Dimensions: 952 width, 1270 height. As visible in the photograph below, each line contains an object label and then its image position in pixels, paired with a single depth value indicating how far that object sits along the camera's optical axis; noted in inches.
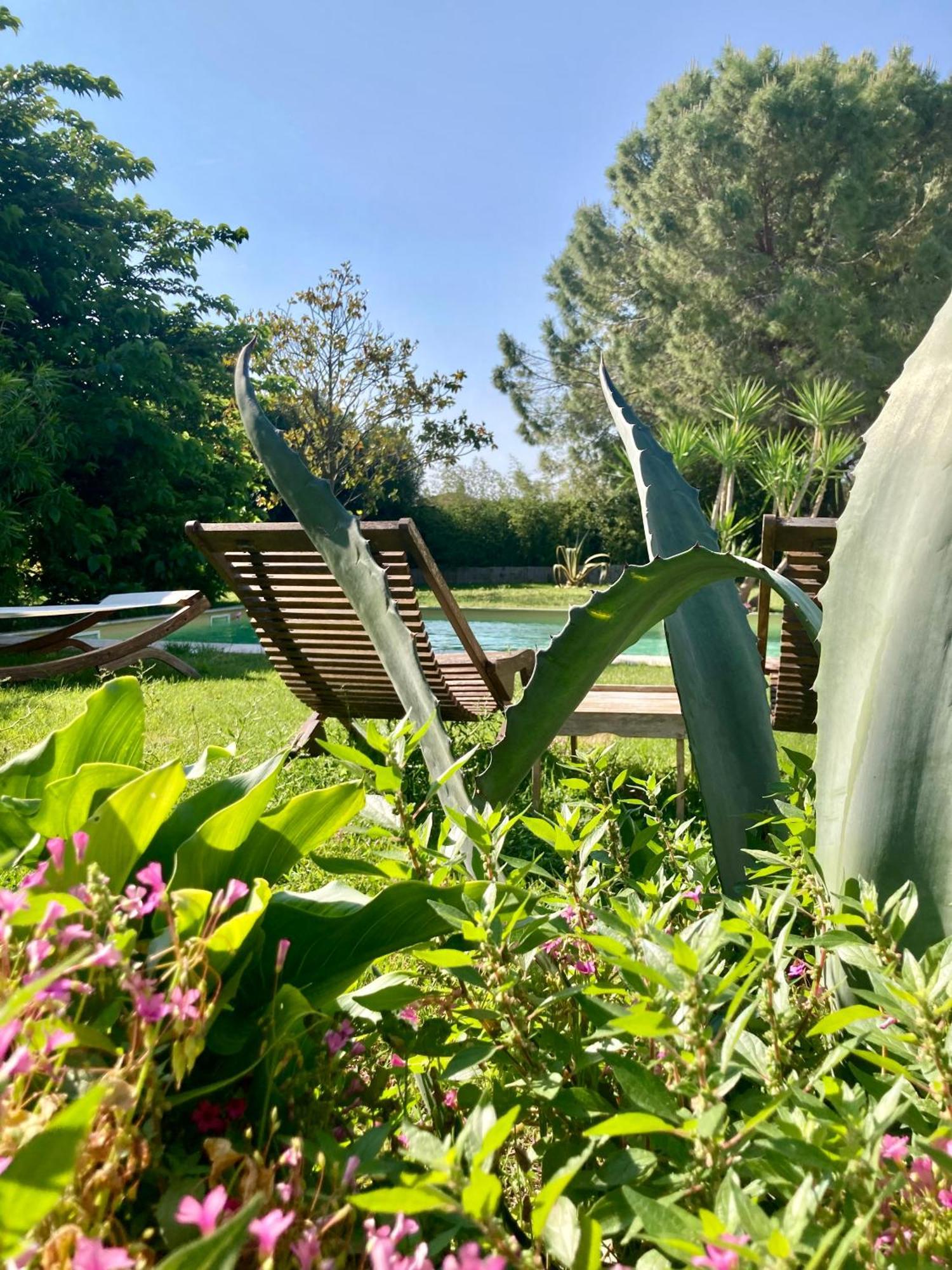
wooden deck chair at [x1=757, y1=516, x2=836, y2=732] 127.8
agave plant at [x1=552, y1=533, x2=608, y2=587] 900.0
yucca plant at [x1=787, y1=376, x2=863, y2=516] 531.2
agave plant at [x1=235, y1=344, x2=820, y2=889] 36.8
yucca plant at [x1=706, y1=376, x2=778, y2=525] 510.9
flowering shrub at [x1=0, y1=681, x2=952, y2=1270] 15.5
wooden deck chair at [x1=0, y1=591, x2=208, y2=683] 239.3
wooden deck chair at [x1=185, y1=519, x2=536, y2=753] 147.0
